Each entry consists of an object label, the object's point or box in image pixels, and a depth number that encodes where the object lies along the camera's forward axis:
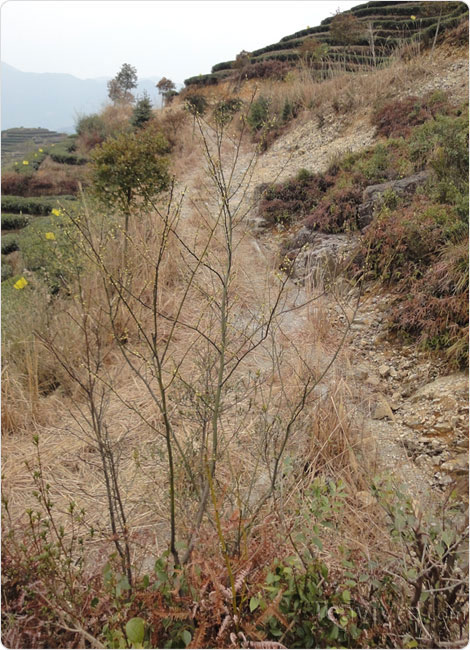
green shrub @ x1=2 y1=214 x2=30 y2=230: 9.65
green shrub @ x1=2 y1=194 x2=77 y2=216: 10.23
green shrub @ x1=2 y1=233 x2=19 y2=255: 8.03
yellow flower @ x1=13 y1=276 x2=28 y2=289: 3.48
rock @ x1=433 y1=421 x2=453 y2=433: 2.31
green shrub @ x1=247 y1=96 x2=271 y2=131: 9.07
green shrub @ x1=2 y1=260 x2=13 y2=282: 6.13
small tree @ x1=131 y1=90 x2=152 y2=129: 12.16
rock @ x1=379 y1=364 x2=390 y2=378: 2.94
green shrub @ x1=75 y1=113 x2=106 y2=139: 14.73
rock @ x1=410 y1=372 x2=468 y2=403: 2.52
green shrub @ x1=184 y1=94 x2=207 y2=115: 11.04
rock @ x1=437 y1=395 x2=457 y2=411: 2.42
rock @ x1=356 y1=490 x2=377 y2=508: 1.72
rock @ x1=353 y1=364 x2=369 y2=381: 2.90
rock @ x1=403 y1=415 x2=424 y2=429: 2.42
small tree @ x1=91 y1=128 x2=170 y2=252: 4.45
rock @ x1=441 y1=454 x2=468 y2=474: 2.08
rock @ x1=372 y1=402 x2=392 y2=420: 2.53
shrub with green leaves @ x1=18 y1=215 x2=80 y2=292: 4.23
